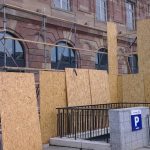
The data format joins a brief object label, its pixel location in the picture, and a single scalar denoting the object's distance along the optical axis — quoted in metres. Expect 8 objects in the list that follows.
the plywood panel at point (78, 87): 10.15
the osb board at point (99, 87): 11.14
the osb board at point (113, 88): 12.32
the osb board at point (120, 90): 12.56
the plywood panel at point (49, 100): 9.27
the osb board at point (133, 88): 11.93
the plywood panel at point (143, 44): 11.69
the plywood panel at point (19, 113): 7.66
